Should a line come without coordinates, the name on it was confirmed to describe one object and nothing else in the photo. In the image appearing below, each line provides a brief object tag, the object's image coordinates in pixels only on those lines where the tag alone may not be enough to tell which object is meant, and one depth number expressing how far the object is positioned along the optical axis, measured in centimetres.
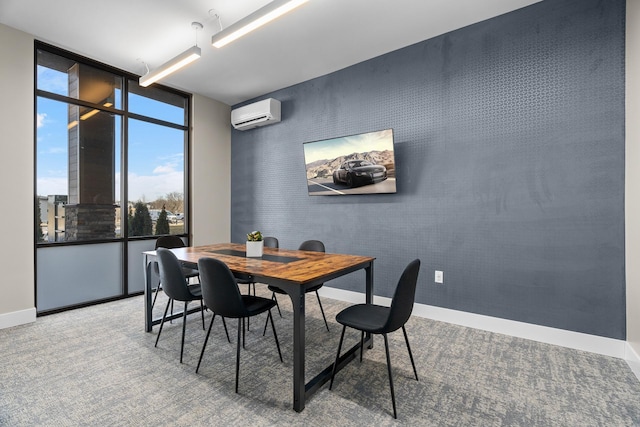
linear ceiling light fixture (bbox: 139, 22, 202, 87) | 309
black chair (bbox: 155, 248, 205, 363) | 249
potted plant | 284
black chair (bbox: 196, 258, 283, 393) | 205
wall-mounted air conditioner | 465
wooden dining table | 189
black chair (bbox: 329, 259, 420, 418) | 182
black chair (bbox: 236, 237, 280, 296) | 366
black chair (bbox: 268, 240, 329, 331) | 336
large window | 360
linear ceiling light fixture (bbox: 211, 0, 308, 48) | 239
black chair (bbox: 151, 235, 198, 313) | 361
